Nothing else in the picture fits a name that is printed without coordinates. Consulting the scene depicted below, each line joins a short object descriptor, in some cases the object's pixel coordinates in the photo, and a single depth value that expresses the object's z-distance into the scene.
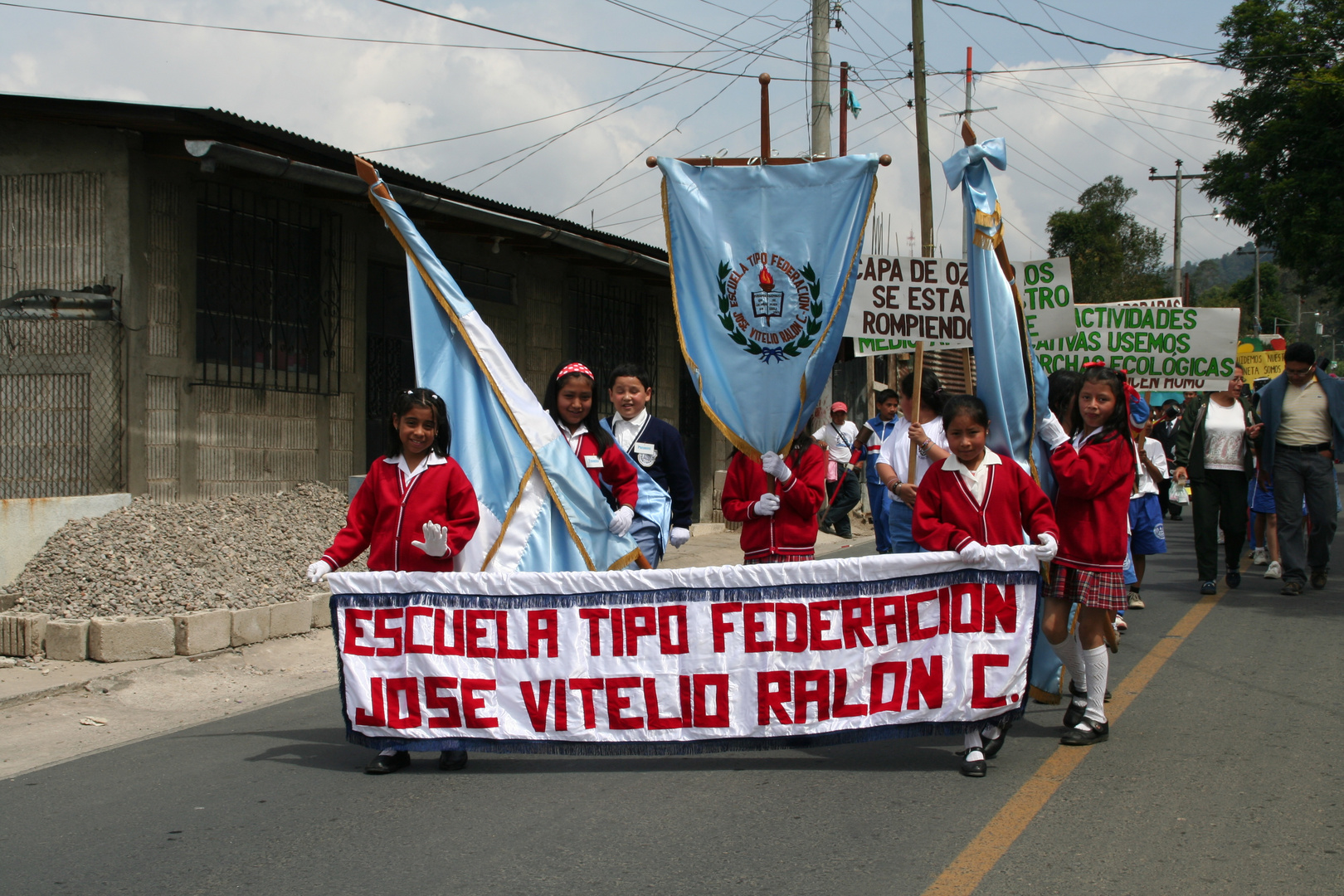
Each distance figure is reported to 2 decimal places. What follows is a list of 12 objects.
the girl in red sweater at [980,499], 4.91
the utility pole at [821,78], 12.92
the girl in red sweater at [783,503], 5.78
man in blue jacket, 9.54
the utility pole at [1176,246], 45.66
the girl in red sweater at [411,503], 4.96
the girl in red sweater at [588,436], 5.64
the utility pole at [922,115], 15.84
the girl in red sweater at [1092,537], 5.12
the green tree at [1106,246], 43.28
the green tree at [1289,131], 21.70
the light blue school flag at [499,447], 5.28
